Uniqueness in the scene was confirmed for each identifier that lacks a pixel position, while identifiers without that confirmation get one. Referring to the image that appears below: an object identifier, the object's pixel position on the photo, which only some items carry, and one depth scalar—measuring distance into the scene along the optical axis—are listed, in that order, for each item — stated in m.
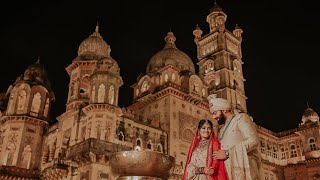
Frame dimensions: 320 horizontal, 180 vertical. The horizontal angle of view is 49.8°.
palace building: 25.30
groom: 4.72
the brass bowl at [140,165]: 6.53
